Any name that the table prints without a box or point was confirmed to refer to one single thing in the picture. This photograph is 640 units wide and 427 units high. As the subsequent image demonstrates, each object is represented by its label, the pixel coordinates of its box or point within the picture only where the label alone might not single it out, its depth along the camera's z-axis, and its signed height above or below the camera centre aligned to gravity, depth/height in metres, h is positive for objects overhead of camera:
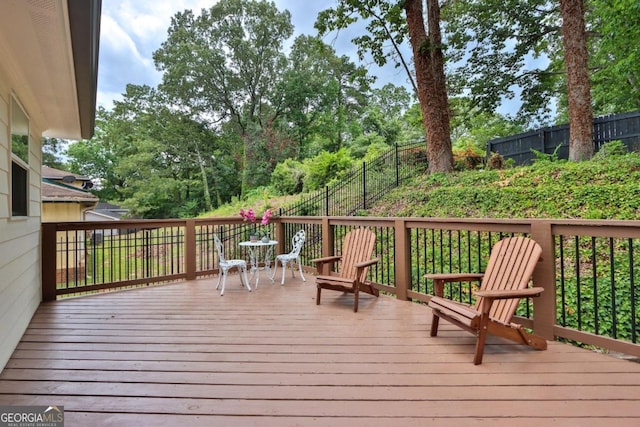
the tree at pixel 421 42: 8.34 +4.68
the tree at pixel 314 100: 19.56 +6.96
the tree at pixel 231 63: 18.84 +8.95
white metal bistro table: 4.90 -0.59
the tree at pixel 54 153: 22.49 +4.65
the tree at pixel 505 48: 9.96 +5.22
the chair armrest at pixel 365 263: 3.57 -0.52
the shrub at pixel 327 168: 12.87 +1.87
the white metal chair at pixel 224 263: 4.48 -0.62
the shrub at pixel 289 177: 14.74 +1.77
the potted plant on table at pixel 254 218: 5.37 -0.02
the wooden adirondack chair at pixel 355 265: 3.60 -0.58
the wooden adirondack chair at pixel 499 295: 2.31 -0.59
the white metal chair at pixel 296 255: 5.02 -0.59
